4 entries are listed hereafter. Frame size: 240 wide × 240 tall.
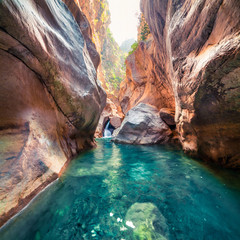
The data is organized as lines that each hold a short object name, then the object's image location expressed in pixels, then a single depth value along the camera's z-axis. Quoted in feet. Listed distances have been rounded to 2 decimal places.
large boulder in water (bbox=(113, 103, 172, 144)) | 27.53
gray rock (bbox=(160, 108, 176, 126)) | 28.17
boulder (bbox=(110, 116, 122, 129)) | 63.94
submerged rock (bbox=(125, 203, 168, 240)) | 4.50
